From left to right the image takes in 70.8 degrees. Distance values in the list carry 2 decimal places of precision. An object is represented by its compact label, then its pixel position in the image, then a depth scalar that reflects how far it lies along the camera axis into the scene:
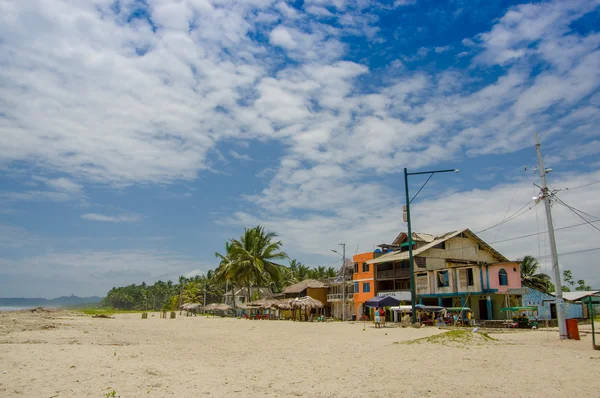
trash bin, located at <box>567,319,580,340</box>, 17.33
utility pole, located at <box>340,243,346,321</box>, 40.15
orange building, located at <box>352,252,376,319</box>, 42.66
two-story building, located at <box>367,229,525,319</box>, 32.72
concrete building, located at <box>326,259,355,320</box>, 45.41
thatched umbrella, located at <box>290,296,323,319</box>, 38.59
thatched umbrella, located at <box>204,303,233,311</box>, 52.44
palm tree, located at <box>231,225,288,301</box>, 48.44
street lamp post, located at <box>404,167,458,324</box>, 24.35
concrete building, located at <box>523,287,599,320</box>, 33.78
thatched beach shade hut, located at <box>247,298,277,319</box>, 43.59
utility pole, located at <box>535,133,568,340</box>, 17.31
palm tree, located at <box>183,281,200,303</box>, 76.88
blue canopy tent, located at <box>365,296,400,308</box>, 28.60
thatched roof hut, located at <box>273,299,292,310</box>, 40.09
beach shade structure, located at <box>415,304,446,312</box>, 27.33
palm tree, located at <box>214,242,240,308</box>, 48.81
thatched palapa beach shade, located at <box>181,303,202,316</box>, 57.51
